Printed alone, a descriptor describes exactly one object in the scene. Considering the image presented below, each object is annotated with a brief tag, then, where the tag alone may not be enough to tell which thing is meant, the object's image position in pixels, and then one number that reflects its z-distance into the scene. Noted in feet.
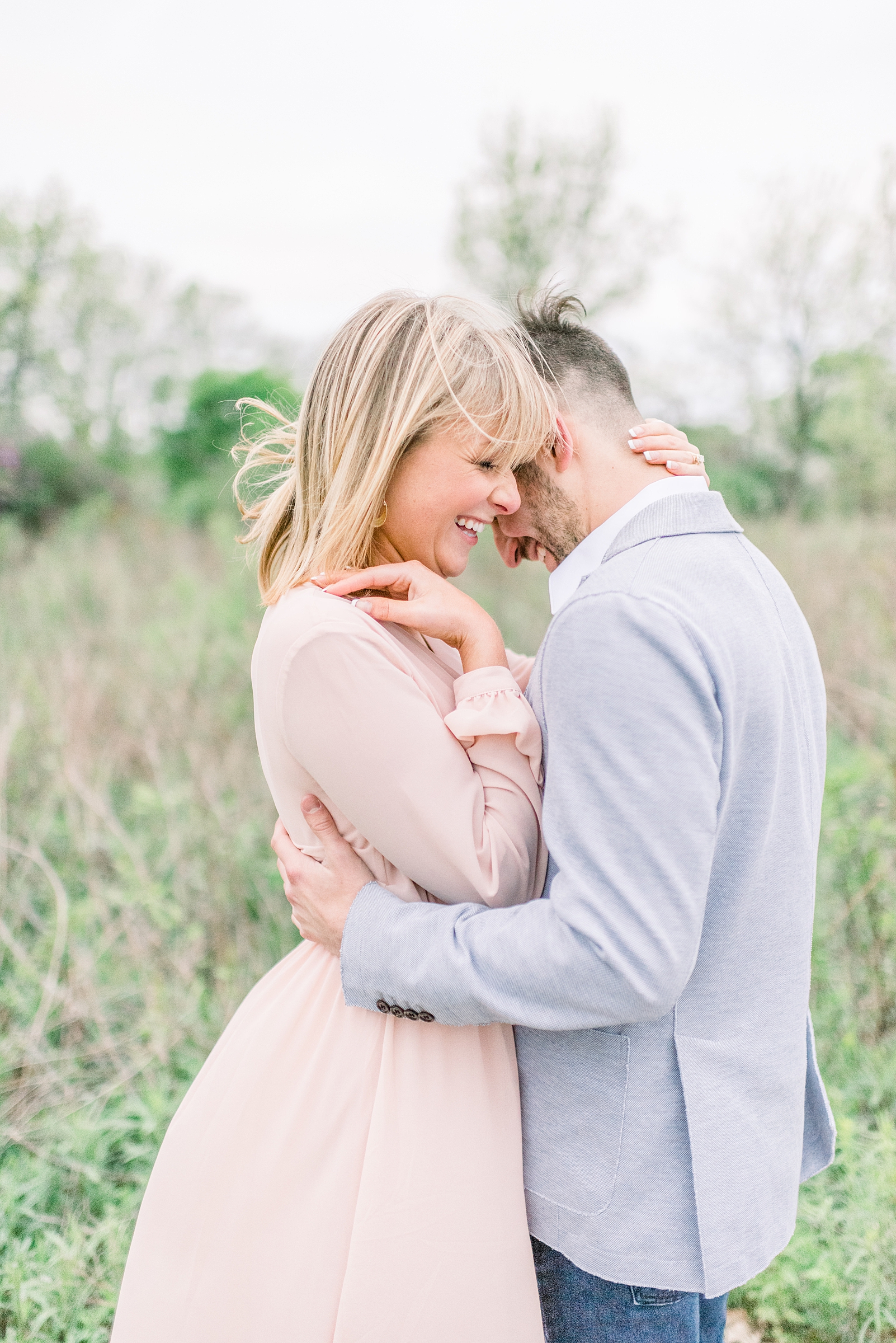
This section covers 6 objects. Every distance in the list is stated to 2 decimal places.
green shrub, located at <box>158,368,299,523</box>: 50.31
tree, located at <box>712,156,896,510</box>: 55.26
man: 3.71
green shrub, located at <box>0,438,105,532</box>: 38.88
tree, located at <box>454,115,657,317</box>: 54.19
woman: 4.39
